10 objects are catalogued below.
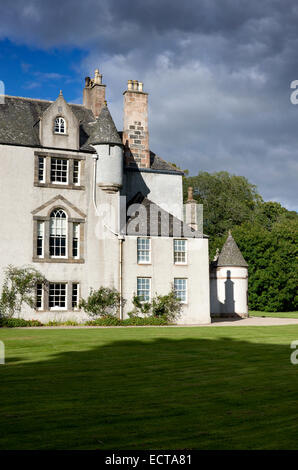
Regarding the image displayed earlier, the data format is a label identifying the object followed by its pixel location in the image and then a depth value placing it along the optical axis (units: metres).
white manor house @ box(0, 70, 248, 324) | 33.28
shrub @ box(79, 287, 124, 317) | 33.84
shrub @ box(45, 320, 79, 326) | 32.78
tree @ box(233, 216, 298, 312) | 56.16
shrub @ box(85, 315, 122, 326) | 33.16
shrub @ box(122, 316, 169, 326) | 33.75
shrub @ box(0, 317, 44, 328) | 31.28
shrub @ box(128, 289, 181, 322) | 34.71
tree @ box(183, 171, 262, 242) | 79.88
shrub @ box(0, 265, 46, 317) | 32.09
